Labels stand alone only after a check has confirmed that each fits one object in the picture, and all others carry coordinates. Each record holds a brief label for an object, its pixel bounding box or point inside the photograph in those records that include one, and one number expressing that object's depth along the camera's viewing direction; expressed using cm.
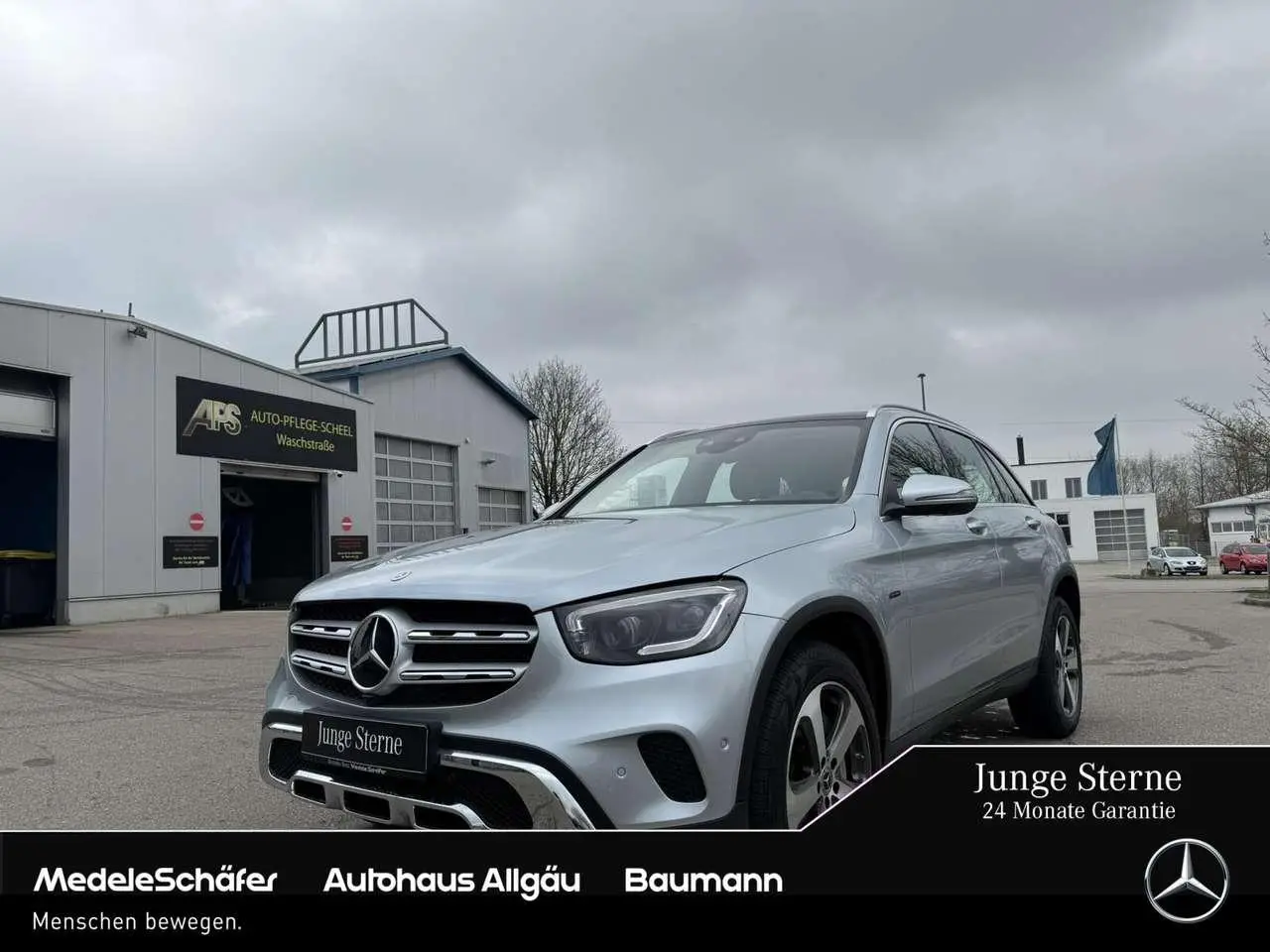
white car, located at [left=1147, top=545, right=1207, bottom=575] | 3809
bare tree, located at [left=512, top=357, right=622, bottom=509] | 4188
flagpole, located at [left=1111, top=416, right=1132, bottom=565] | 4022
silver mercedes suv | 215
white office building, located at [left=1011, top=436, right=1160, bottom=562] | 5819
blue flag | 4044
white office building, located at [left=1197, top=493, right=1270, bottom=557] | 5478
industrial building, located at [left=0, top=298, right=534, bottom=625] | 1528
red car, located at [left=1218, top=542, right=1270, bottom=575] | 3756
